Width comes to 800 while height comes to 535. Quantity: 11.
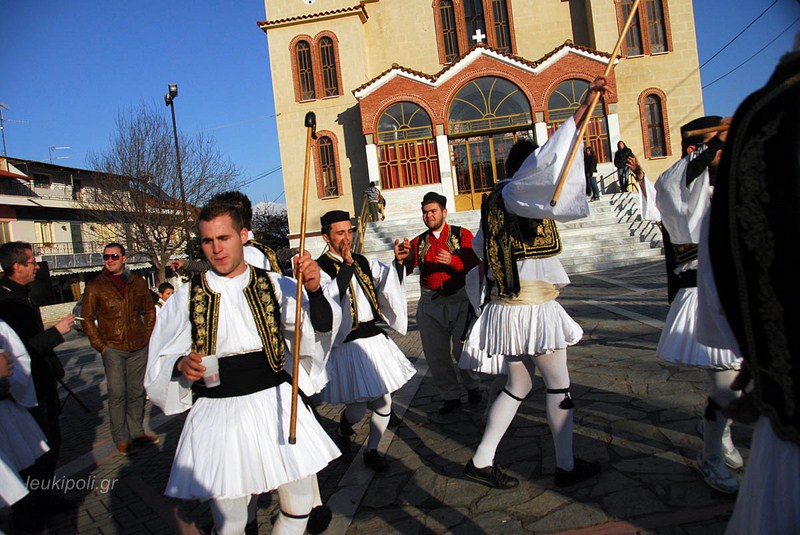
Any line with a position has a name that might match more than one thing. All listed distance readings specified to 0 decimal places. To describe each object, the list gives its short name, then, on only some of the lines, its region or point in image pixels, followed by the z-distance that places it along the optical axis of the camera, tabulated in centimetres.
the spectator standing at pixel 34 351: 460
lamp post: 2219
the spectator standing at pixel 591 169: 2028
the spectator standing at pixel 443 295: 603
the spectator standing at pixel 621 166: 2042
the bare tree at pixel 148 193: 2522
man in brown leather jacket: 636
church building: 2386
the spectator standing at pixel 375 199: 2278
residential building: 3834
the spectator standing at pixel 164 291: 996
